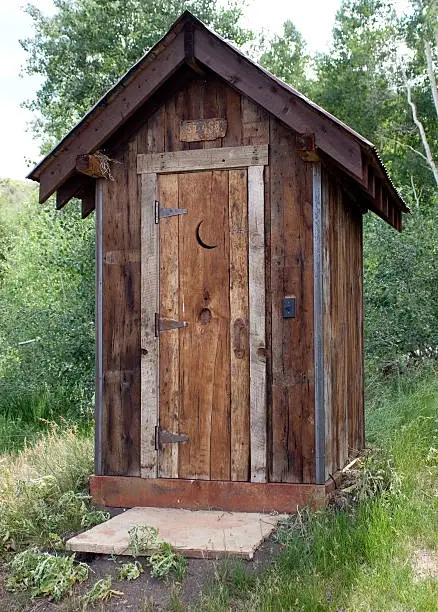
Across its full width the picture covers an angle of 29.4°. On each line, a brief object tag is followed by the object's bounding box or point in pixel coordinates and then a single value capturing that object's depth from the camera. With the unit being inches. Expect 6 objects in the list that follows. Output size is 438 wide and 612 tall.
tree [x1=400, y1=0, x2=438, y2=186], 992.9
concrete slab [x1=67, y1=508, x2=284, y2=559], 203.8
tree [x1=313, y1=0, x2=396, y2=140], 1062.4
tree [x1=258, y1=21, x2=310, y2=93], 1182.3
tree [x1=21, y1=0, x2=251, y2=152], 863.7
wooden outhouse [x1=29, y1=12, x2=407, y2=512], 243.1
